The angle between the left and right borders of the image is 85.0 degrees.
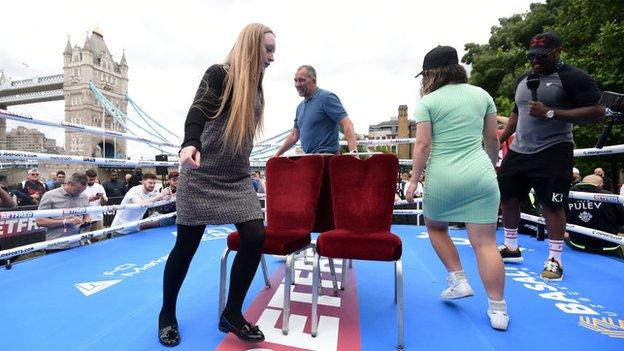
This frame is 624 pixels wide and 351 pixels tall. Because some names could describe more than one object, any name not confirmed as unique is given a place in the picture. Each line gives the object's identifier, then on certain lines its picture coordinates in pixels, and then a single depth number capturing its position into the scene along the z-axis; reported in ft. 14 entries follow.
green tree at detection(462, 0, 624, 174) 28.71
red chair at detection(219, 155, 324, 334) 5.98
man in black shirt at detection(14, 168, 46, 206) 20.49
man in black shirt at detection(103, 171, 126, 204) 24.16
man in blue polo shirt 8.60
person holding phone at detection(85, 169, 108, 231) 16.05
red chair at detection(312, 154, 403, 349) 5.41
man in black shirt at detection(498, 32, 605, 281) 7.02
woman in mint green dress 5.56
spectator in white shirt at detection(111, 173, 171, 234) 13.84
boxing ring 4.92
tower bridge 194.59
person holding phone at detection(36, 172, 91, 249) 11.26
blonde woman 4.96
